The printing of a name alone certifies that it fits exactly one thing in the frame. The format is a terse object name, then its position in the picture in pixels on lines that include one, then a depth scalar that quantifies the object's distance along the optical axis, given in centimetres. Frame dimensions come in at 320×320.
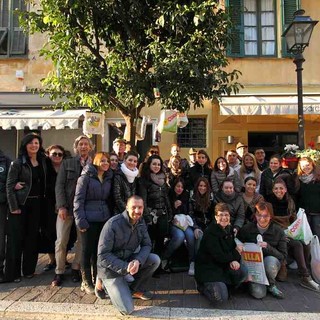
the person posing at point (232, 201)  585
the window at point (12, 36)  1173
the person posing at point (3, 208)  533
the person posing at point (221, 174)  657
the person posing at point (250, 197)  613
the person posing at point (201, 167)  683
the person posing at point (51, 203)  568
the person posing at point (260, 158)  776
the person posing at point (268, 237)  508
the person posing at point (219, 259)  472
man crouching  432
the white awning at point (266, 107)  971
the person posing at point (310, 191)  609
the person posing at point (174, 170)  614
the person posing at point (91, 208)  484
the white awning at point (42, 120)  974
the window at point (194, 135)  1162
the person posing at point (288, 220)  555
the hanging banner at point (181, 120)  820
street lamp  748
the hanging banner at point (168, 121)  780
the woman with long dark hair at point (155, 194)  567
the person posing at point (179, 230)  589
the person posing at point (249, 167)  701
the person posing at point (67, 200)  520
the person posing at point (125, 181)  513
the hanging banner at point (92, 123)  850
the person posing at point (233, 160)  738
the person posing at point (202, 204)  610
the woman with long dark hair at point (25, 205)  527
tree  555
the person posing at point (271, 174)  654
